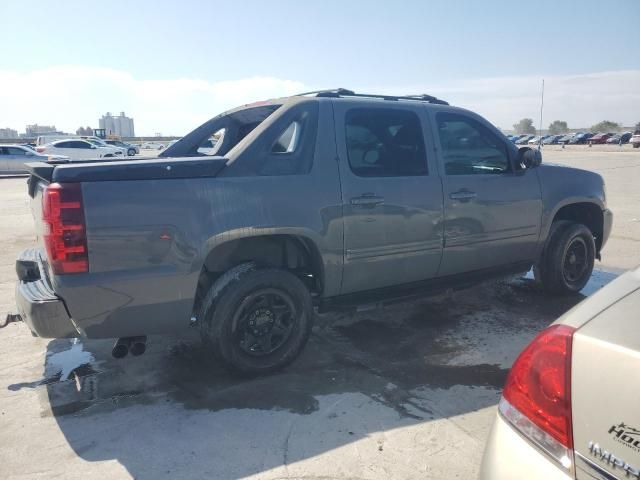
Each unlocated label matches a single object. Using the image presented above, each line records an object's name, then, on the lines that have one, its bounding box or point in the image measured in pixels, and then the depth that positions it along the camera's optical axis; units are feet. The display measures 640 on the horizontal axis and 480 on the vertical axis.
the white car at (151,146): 205.77
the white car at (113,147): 104.84
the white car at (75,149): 90.53
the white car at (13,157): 80.28
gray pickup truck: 10.10
